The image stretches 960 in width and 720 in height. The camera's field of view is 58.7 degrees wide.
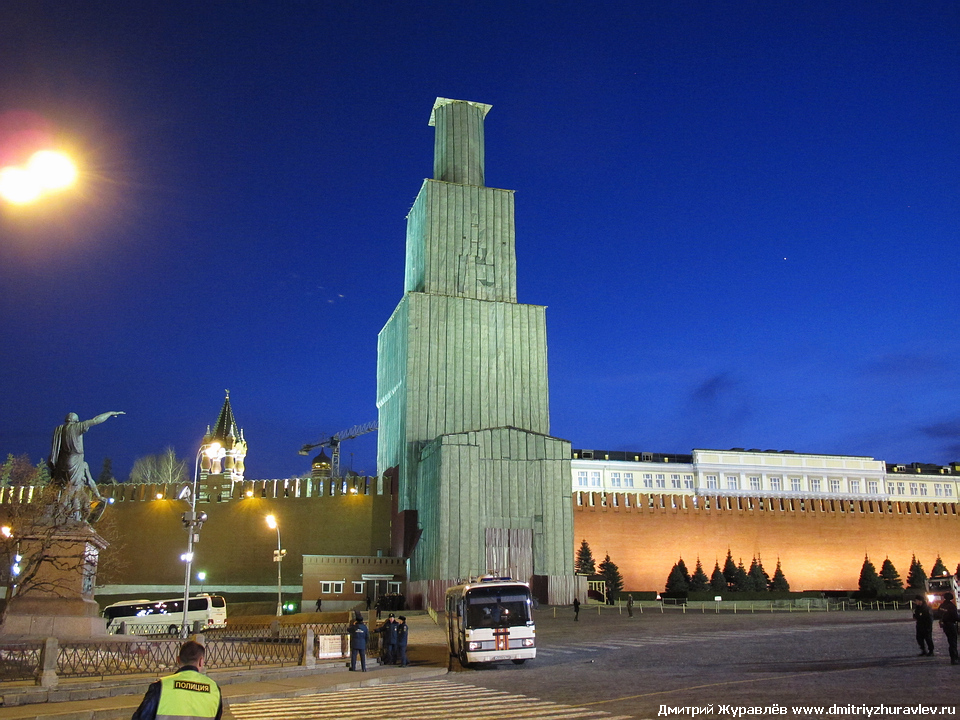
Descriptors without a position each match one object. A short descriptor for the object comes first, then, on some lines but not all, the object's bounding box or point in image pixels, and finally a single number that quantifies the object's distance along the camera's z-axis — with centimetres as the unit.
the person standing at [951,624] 1409
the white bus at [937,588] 2888
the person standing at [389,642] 1834
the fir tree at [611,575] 4609
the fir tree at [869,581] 4838
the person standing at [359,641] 1639
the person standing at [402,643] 1821
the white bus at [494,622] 1745
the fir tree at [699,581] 4662
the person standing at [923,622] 1527
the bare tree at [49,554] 1761
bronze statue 1888
